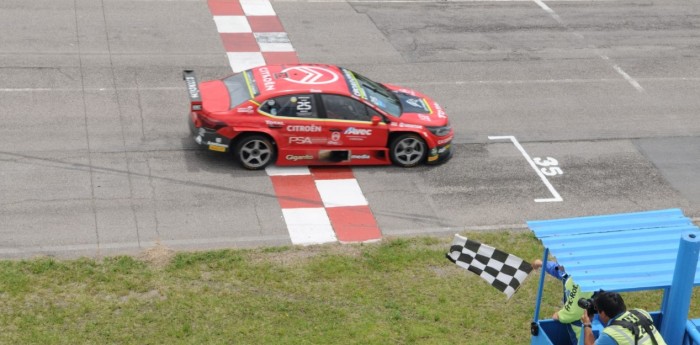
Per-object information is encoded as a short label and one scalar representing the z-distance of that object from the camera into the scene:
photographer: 8.18
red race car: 15.16
